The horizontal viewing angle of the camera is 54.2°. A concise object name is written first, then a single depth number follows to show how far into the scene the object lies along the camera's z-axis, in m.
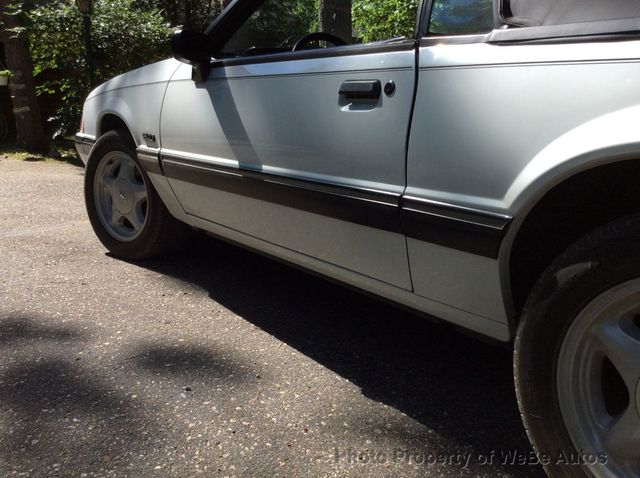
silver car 1.58
